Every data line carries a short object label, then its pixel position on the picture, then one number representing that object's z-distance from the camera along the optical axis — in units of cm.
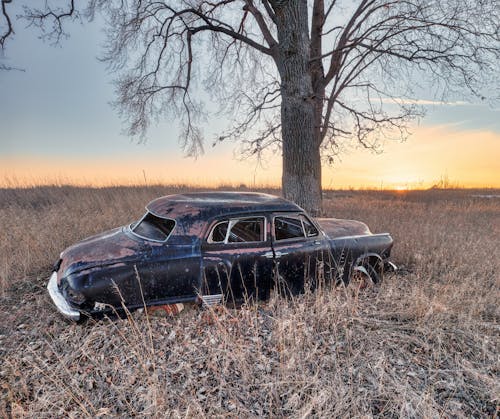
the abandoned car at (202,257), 412
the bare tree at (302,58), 832
